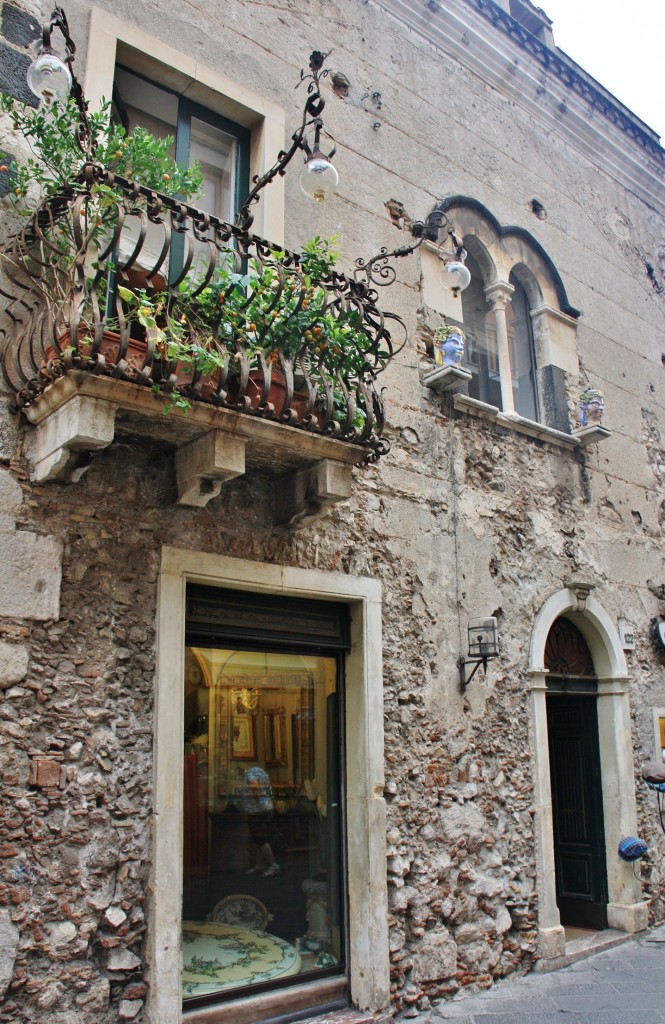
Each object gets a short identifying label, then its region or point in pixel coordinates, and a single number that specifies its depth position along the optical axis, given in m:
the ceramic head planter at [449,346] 6.30
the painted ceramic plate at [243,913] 4.66
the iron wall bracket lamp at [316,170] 4.59
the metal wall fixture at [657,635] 7.89
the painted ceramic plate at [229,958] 4.44
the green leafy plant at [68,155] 4.14
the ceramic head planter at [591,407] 7.60
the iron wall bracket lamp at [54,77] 3.70
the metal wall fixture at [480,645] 5.84
